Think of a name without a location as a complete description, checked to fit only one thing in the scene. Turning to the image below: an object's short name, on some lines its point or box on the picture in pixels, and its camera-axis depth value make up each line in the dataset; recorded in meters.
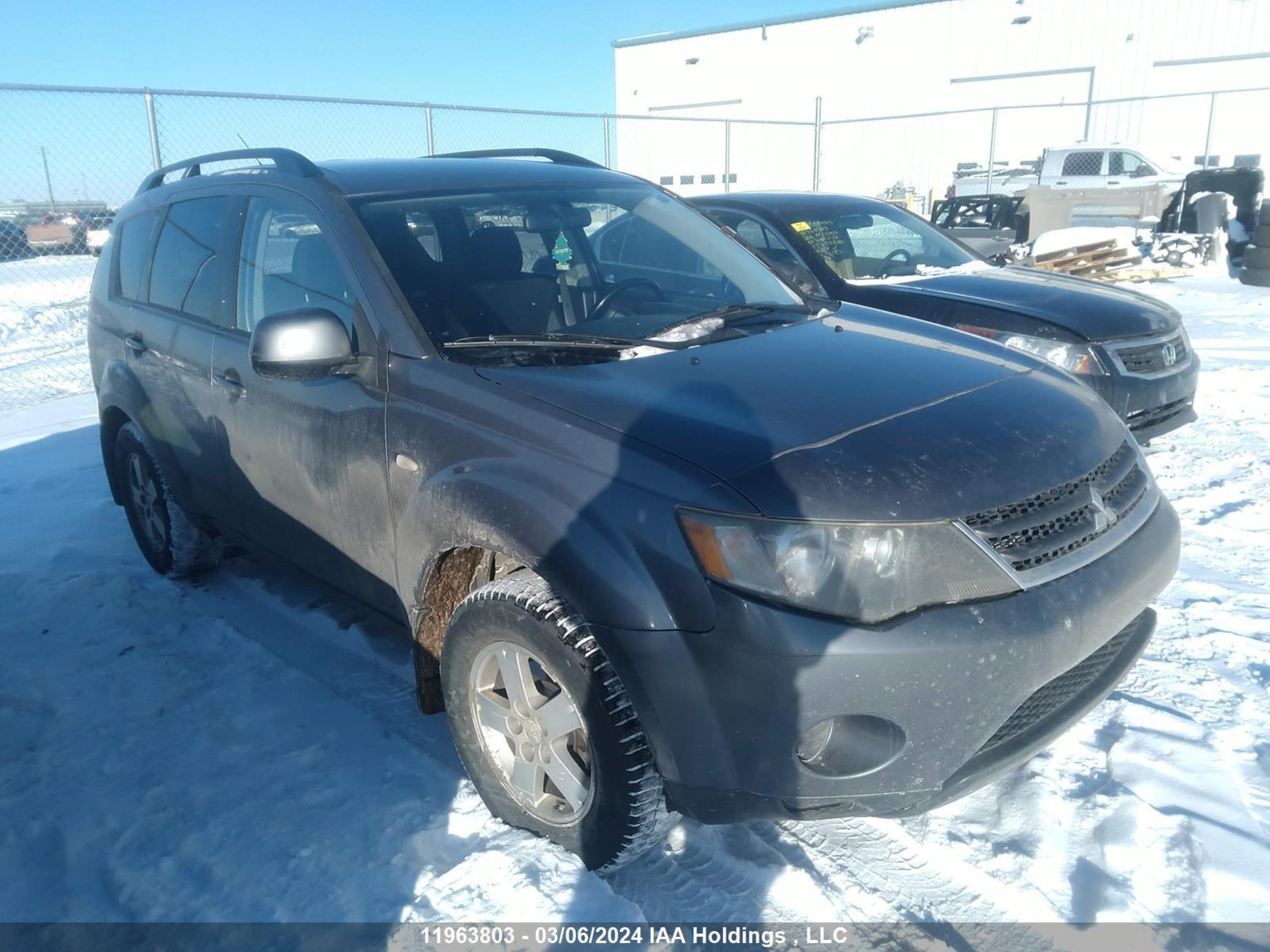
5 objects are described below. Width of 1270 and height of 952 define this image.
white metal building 26.62
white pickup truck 17.78
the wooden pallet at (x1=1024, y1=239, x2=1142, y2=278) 11.70
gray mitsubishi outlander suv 1.93
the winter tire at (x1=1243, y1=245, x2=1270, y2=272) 11.79
